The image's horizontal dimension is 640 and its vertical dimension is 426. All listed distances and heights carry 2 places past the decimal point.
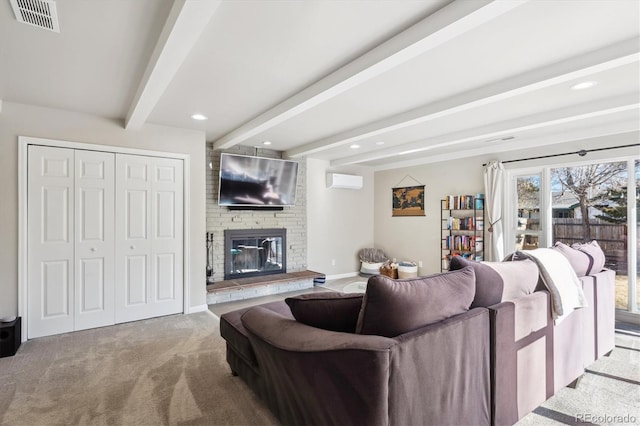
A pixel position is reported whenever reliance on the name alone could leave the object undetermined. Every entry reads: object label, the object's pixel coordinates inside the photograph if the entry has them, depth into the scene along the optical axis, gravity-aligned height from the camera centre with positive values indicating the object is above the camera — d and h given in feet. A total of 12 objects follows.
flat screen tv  15.99 +1.66
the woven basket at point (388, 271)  19.40 -3.43
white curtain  16.38 +0.47
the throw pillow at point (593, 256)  8.93 -1.19
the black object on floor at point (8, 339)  9.32 -3.60
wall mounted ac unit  20.47 +2.08
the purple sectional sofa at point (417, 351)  4.30 -2.14
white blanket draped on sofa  6.88 -1.48
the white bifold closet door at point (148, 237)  12.25 -0.92
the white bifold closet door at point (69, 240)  10.80 -0.91
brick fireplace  16.28 -0.32
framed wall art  20.62 +0.82
